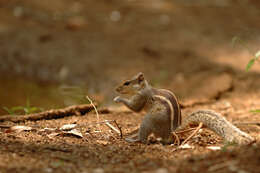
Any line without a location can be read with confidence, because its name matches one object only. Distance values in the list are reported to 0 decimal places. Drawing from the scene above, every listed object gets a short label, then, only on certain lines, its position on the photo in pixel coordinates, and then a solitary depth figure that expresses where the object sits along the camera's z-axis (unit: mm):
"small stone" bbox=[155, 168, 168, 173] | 5181
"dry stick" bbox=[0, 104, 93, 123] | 8641
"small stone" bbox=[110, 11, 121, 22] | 22141
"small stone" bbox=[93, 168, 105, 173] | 5357
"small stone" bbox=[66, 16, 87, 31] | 20656
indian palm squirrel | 6996
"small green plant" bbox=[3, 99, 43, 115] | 9864
